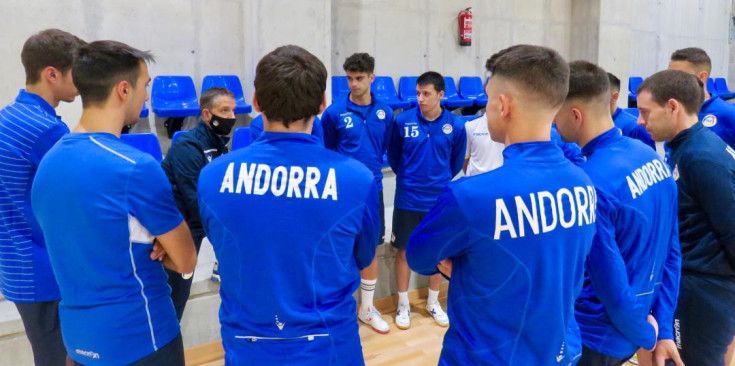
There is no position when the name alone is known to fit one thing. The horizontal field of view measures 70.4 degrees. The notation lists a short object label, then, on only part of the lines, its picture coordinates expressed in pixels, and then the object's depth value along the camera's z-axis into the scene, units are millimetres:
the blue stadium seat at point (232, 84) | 4887
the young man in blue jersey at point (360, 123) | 4023
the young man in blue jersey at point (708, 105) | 3361
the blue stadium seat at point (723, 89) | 9250
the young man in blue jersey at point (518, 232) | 1176
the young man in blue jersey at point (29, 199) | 1867
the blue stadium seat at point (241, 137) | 4543
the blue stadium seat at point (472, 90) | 6957
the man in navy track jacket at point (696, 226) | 1878
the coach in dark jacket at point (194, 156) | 2535
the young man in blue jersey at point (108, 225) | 1396
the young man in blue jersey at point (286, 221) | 1254
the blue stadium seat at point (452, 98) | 6621
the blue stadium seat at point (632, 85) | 8359
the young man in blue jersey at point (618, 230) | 1418
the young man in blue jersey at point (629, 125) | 3590
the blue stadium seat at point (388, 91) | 6141
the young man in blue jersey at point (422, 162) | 3967
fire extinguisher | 6891
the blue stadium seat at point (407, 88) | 6457
